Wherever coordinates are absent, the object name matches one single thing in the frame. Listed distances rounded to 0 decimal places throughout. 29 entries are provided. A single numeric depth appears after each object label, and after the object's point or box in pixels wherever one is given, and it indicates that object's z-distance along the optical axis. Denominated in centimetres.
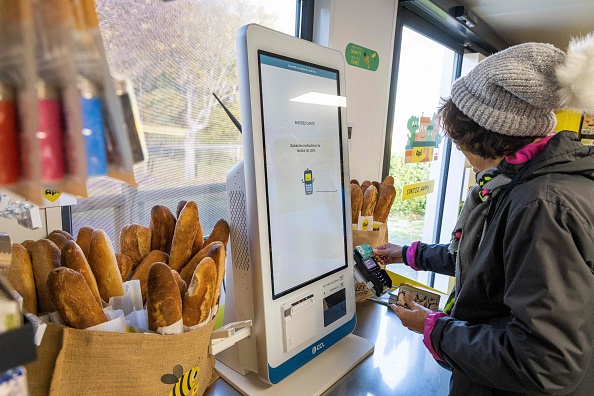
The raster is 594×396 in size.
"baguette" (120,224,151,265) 74
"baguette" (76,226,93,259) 66
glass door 202
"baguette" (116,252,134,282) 69
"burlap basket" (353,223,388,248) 117
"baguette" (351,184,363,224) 114
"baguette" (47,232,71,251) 65
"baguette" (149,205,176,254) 79
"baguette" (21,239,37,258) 59
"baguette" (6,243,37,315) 54
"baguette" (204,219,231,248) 78
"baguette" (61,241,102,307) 56
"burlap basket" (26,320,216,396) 49
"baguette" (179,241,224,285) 72
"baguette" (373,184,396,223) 123
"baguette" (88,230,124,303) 61
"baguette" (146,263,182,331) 57
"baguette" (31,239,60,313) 56
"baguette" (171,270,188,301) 64
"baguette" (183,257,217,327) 62
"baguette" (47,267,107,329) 50
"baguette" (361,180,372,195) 128
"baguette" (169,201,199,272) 74
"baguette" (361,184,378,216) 117
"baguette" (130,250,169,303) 69
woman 60
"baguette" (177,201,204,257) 78
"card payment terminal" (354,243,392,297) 107
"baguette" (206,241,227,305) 68
